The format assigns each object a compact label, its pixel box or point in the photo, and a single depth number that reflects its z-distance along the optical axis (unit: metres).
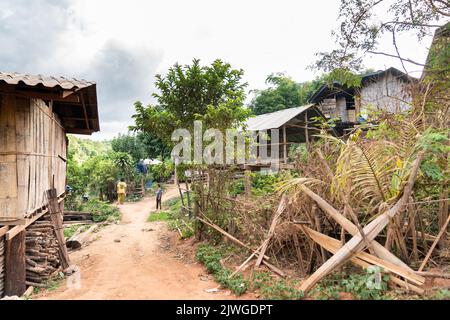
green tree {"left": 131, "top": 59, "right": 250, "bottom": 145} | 9.15
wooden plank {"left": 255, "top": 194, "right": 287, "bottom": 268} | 5.66
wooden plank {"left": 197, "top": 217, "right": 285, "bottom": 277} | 5.32
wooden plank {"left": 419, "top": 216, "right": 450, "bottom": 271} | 3.95
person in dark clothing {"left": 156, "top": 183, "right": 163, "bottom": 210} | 16.98
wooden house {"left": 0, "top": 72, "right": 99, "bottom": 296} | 5.09
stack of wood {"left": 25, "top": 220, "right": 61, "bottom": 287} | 6.07
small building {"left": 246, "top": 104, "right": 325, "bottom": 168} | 16.10
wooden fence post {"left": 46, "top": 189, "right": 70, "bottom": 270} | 7.08
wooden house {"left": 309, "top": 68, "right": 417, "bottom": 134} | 17.91
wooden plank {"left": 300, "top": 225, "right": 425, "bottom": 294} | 3.58
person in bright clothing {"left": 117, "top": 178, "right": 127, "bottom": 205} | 19.91
